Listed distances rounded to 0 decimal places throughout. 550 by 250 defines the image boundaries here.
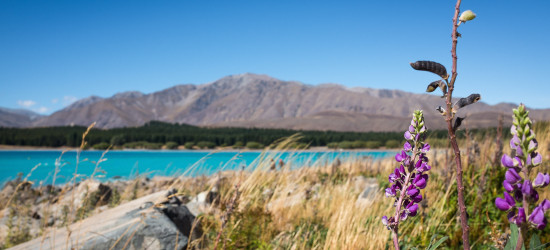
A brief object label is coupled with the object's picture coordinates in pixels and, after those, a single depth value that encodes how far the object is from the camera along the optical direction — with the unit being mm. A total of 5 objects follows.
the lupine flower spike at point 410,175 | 1064
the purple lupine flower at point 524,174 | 747
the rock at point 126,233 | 2516
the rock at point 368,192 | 4039
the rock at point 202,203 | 4246
